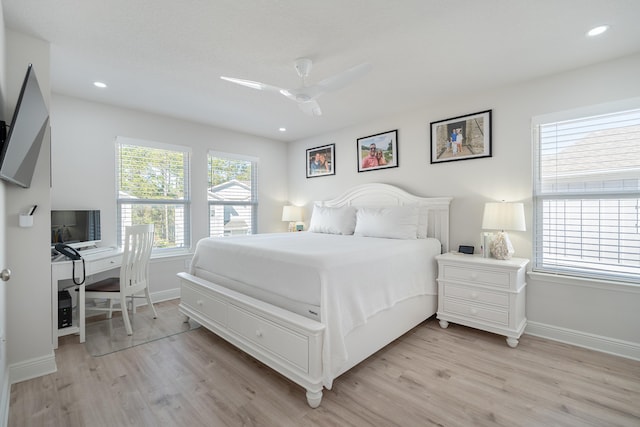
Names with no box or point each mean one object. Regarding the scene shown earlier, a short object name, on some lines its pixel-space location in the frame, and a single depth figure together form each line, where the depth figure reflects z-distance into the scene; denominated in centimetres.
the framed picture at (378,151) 391
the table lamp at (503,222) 263
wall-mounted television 141
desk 243
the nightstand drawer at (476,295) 260
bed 184
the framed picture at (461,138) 312
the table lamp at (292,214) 509
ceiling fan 206
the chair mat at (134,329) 258
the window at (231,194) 447
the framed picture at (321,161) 470
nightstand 255
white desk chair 280
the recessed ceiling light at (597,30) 202
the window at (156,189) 364
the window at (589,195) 240
